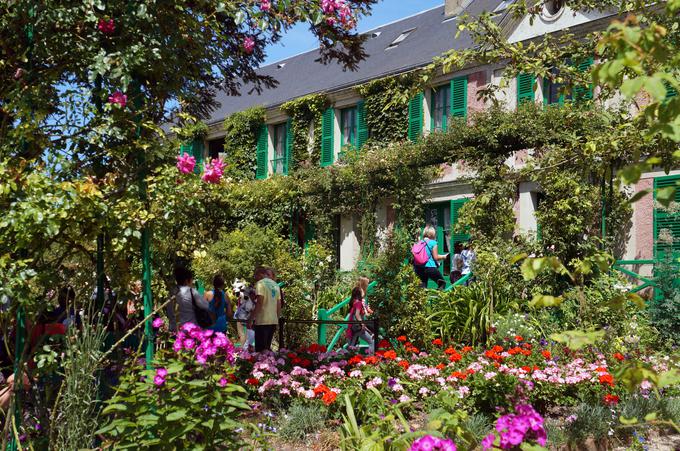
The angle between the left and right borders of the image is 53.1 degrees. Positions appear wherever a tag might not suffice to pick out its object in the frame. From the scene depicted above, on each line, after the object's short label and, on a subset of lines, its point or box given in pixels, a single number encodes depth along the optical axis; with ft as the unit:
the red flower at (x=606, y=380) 18.28
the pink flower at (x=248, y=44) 18.91
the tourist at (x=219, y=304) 25.02
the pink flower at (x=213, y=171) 13.53
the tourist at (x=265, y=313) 26.94
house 43.60
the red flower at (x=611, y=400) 17.22
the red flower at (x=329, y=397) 16.67
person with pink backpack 37.65
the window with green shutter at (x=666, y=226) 35.73
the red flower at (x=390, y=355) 19.64
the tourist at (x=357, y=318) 28.94
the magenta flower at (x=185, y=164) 12.82
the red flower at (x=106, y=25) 12.55
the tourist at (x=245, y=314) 29.55
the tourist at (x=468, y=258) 34.68
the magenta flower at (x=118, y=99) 12.32
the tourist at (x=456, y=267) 44.41
